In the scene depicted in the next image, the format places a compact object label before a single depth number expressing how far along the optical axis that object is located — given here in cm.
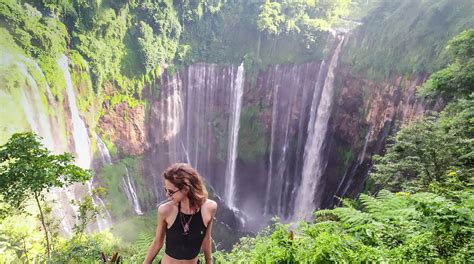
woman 210
